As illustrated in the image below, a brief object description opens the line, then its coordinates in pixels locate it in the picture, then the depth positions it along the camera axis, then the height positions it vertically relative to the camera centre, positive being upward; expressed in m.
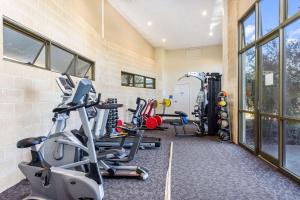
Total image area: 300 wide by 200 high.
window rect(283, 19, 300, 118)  3.29 +0.40
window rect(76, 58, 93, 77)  5.58 +0.77
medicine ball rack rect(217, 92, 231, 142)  6.29 -0.69
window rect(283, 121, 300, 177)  3.34 -0.75
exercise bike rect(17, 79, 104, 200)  2.38 -0.83
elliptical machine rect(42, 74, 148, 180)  2.94 -0.74
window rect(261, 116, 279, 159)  4.00 -0.70
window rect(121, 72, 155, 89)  8.64 +0.73
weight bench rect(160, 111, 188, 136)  7.63 -0.75
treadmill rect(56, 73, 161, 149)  3.48 -0.62
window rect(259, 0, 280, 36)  3.92 +1.49
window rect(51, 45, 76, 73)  4.42 +0.77
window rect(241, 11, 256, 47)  5.03 +1.55
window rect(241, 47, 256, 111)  5.06 +0.42
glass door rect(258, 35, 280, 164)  3.93 -0.03
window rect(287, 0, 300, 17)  3.21 +1.29
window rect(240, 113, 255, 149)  5.02 -0.72
